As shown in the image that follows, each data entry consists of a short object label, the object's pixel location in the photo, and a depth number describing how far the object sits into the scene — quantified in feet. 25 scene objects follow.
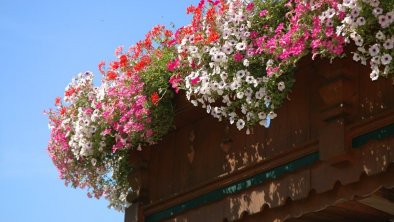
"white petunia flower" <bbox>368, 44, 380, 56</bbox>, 18.52
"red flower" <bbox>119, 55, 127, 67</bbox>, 26.00
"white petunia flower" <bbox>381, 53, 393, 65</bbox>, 18.30
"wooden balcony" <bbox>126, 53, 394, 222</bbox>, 19.65
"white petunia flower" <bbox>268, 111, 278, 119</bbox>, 21.30
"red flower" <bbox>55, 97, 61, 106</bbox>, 28.45
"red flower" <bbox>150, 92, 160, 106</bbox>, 24.45
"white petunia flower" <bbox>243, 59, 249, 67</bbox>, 21.26
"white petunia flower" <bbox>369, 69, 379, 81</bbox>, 18.28
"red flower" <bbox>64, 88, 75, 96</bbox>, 27.63
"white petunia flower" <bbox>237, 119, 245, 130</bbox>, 21.85
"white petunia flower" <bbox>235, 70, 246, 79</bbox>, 21.44
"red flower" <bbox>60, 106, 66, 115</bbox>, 27.76
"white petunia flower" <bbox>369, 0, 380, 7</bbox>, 18.38
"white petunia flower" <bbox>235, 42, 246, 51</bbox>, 21.58
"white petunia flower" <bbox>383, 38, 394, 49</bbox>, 18.37
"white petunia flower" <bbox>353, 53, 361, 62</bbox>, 18.94
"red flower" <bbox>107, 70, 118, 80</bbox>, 26.18
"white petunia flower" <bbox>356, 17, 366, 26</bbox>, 18.45
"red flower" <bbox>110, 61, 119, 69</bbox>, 26.37
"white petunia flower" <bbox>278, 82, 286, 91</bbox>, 21.01
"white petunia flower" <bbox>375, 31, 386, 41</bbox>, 18.45
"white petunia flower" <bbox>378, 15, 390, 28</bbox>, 18.33
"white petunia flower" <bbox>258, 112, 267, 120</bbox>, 21.58
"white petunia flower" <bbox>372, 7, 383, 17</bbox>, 18.40
